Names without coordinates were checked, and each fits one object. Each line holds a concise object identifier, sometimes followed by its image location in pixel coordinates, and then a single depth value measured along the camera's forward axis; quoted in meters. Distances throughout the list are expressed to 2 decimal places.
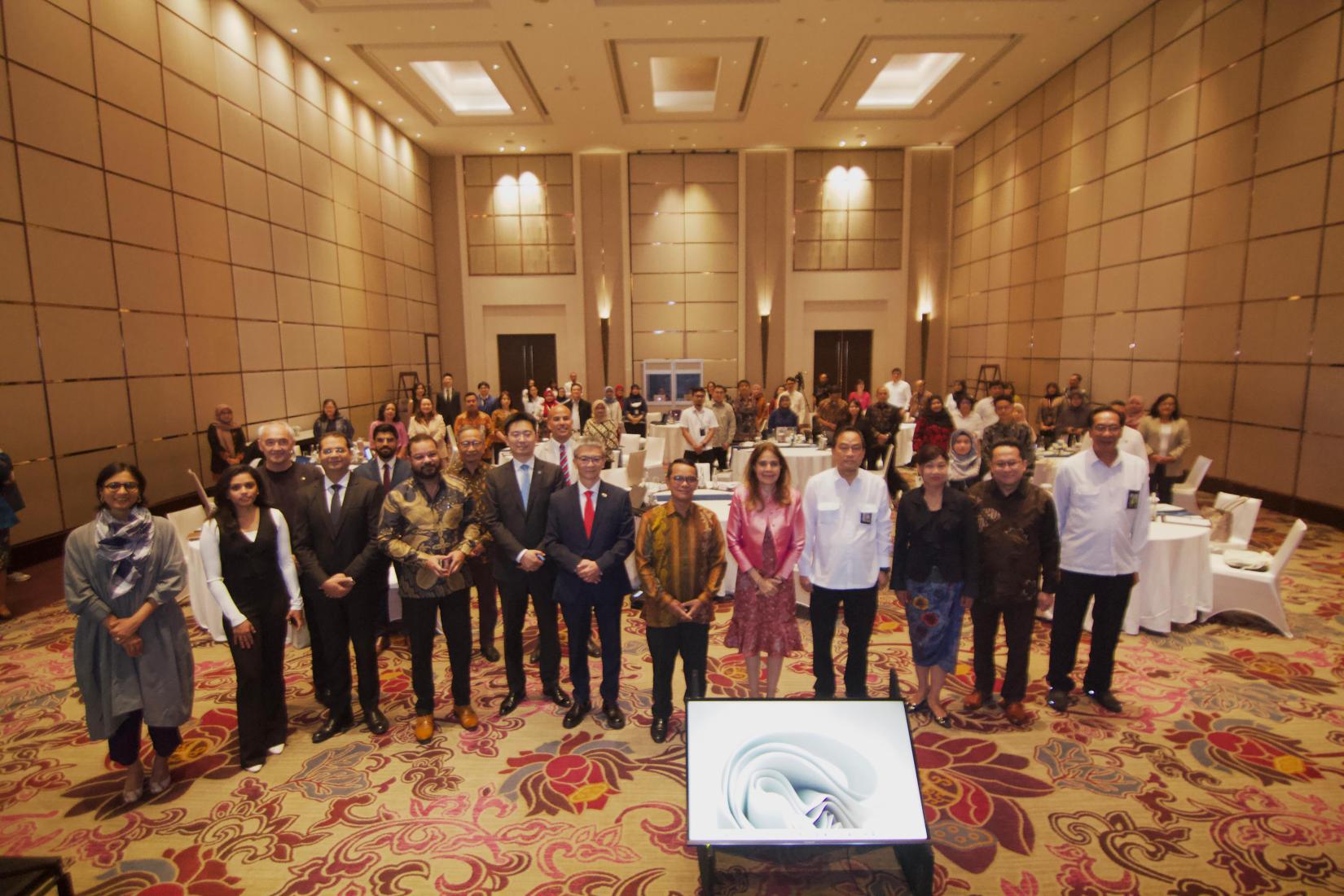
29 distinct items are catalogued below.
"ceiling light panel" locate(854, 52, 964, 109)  13.09
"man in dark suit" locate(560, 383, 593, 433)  10.55
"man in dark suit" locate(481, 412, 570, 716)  3.77
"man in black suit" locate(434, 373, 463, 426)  13.22
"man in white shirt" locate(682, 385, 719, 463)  9.03
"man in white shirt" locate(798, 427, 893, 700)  3.56
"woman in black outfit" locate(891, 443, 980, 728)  3.53
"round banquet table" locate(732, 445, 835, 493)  8.63
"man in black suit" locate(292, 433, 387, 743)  3.50
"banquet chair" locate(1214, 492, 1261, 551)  5.52
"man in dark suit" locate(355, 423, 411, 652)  4.81
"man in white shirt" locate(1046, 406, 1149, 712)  3.73
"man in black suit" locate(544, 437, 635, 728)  3.65
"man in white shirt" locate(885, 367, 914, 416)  15.48
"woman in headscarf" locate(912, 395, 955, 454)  7.43
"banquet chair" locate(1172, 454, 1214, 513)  7.63
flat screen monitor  2.35
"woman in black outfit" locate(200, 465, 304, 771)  3.23
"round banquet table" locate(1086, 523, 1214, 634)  4.96
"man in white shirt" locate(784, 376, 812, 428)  12.67
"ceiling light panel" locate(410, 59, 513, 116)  13.27
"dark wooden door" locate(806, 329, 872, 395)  17.95
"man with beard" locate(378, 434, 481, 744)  3.53
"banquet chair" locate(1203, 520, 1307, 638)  4.88
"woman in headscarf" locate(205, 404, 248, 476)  8.48
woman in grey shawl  2.97
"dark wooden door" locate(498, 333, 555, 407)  18.00
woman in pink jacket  3.59
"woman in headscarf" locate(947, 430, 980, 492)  5.73
